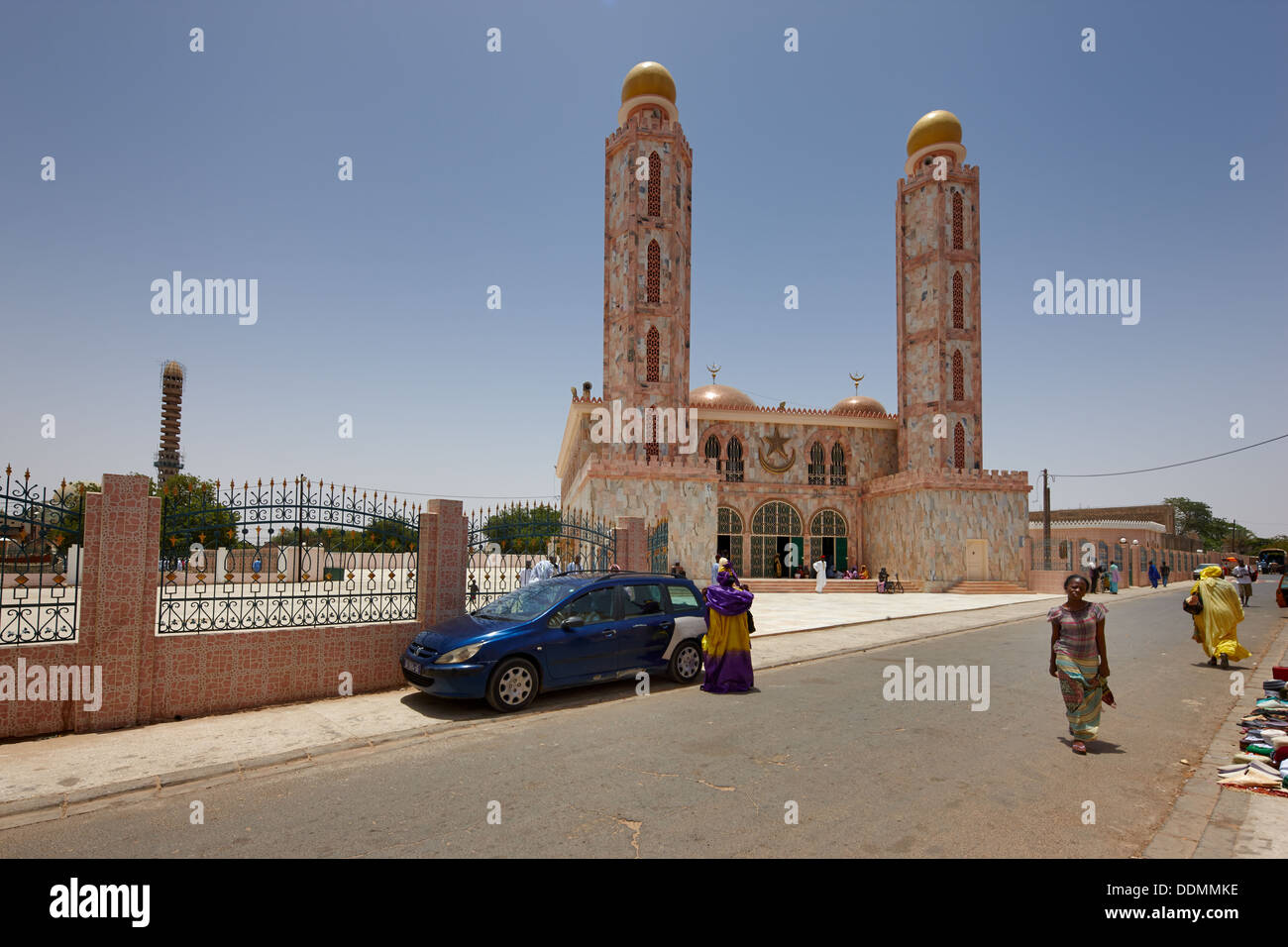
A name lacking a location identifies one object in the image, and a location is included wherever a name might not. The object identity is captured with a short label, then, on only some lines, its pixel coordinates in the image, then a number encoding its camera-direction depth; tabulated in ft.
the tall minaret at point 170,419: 229.04
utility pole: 134.00
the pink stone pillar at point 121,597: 23.61
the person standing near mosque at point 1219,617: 37.17
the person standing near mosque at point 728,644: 30.19
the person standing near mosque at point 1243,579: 68.95
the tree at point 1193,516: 252.01
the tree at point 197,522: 26.63
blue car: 25.88
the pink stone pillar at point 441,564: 31.89
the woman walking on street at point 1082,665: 21.44
